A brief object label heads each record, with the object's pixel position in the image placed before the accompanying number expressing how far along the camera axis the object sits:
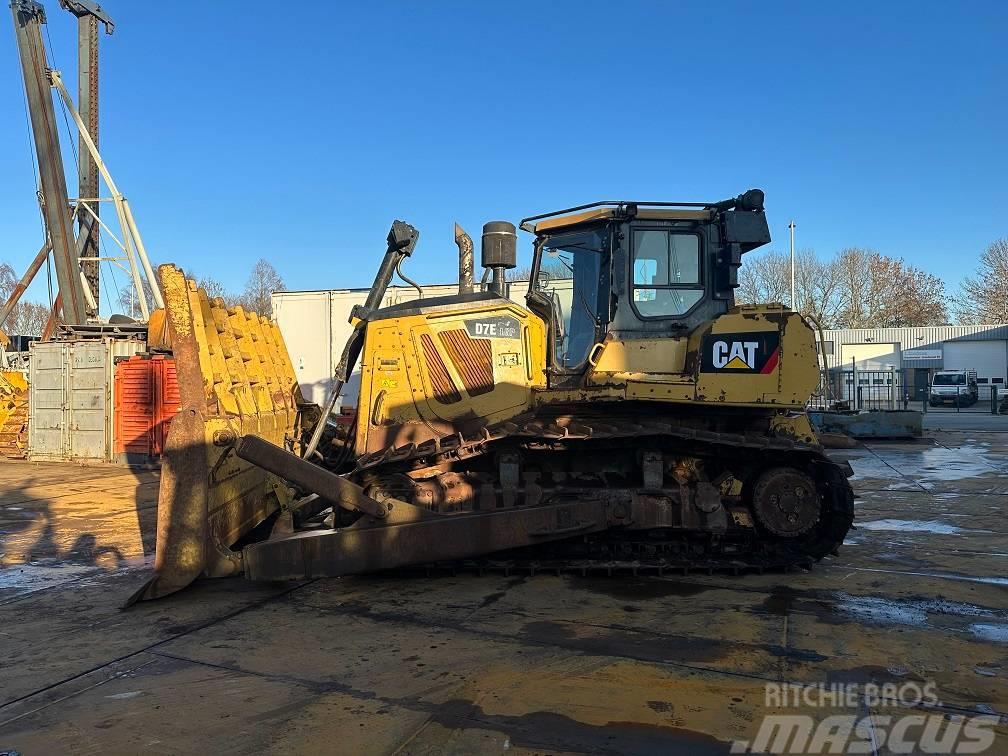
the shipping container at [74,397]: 15.43
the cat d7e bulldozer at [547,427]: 5.20
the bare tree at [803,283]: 44.00
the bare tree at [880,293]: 52.78
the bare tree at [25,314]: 66.31
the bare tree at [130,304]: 49.66
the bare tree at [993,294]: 48.91
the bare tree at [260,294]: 58.88
